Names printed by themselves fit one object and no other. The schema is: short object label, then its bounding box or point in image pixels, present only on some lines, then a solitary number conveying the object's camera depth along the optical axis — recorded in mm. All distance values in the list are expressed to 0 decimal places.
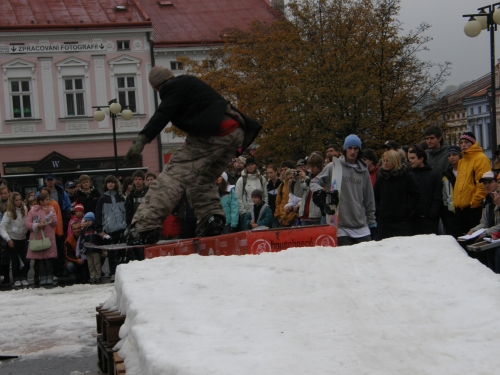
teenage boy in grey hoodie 8688
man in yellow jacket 9742
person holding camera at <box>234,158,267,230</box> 14578
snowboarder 7641
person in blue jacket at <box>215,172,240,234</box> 14273
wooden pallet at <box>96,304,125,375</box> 4925
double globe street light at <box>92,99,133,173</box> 31161
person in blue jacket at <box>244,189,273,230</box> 13891
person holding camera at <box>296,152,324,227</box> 10848
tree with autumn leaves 34562
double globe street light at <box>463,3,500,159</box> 18734
